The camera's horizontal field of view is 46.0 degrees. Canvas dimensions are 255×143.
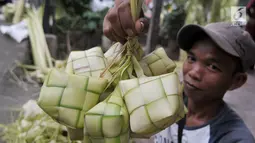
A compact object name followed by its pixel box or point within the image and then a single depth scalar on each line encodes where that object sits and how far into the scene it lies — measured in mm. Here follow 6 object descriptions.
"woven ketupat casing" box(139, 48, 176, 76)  555
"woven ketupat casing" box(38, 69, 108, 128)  465
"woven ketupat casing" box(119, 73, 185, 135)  432
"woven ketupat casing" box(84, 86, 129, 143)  438
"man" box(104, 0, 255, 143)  741
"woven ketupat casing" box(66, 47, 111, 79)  511
